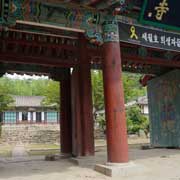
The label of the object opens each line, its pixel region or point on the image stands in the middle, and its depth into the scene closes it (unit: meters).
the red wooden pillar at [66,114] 9.19
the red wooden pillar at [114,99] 5.53
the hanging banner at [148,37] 6.32
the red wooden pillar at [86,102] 7.29
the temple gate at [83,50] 5.56
